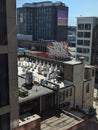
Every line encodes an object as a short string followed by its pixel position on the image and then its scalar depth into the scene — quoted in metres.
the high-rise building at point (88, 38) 75.38
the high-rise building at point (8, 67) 10.03
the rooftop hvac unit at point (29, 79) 30.34
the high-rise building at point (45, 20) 134.00
